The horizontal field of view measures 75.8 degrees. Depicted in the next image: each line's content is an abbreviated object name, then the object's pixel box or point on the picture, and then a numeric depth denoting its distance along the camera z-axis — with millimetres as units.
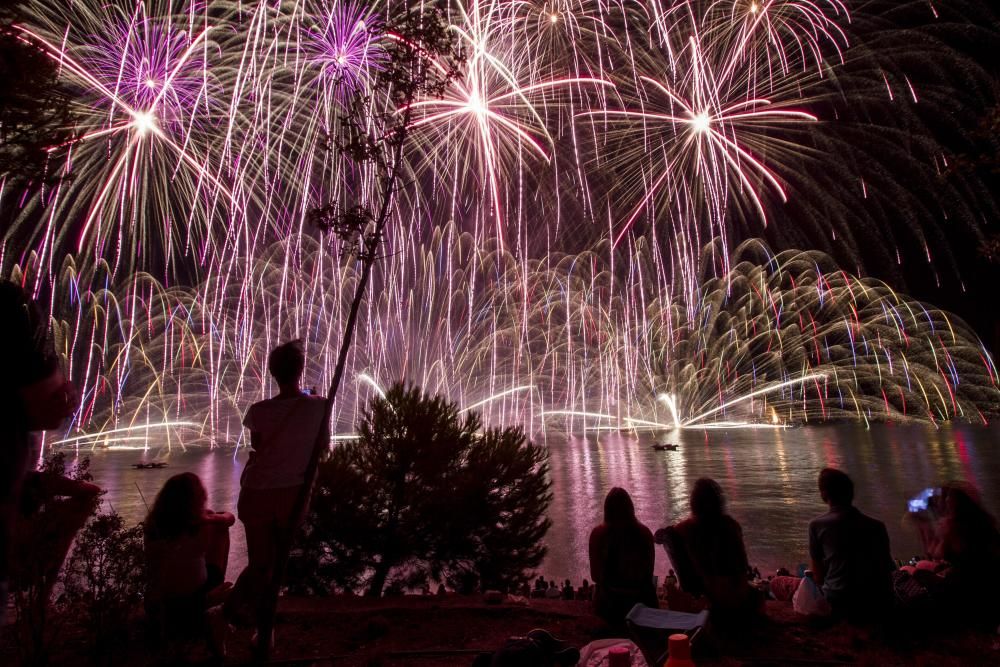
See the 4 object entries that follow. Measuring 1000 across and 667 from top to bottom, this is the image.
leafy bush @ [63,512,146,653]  3900
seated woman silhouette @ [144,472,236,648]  4363
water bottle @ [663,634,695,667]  3102
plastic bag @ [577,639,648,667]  3750
